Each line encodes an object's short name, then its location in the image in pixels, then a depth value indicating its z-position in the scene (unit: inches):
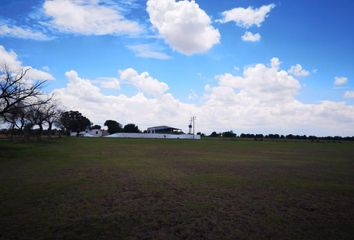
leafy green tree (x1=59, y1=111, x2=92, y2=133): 4598.2
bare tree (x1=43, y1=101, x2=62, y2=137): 2213.1
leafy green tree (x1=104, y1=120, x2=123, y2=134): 5098.4
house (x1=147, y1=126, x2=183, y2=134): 4744.1
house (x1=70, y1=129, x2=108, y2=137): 4948.8
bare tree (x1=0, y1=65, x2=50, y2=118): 847.1
